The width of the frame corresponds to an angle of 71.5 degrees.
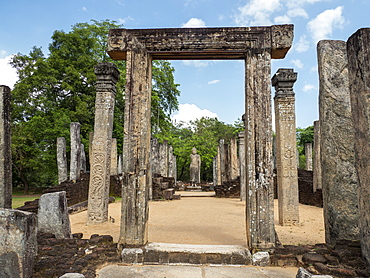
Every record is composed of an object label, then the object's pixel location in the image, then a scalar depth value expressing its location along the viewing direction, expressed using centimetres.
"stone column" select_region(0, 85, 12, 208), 492
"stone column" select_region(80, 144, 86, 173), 1614
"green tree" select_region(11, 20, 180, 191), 1811
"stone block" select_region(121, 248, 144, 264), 394
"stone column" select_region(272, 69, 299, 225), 707
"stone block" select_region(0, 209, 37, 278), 303
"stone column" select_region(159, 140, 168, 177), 2078
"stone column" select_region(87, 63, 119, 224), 709
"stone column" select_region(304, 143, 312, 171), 1824
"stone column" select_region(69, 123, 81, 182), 1220
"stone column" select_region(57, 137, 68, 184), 1376
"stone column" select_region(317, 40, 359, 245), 424
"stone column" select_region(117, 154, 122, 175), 2109
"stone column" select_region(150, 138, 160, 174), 1733
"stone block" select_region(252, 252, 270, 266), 387
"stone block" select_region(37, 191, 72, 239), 484
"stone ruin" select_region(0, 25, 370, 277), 412
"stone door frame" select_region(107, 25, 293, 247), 409
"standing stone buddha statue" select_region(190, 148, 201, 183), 2764
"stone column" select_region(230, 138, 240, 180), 1730
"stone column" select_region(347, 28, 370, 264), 333
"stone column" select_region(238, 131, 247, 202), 1291
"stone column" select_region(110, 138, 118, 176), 1576
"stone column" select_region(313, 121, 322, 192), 1126
